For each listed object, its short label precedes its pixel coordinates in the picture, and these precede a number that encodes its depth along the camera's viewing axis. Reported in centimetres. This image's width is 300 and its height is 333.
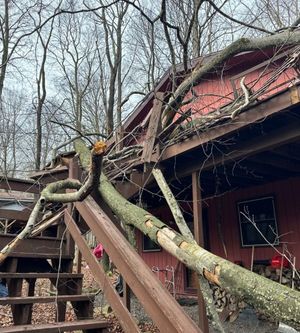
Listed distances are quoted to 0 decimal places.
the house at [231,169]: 420
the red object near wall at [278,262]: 652
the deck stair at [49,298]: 288
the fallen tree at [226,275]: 165
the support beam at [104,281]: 261
